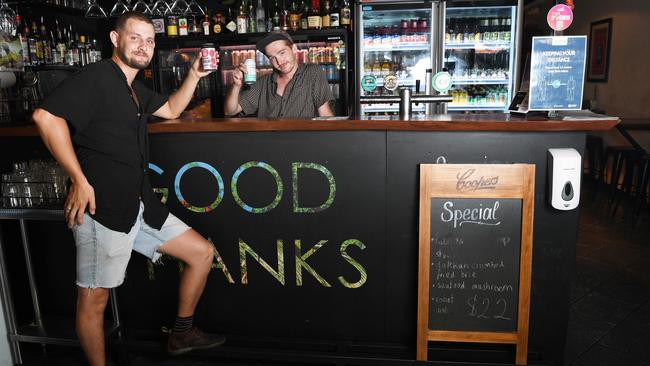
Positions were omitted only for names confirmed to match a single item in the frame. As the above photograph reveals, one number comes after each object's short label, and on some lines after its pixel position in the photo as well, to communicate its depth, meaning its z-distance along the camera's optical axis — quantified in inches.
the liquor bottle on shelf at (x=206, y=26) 205.3
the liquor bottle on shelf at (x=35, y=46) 185.8
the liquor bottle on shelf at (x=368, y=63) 203.6
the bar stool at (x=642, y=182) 193.8
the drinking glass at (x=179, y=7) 154.6
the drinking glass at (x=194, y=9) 155.7
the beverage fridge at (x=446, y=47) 191.3
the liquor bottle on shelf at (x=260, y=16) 204.7
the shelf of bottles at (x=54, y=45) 186.5
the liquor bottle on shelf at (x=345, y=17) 194.0
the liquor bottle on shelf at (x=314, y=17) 193.5
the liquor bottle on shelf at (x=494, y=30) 194.4
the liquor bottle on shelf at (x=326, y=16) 194.2
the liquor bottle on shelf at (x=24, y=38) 175.9
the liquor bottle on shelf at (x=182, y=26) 204.7
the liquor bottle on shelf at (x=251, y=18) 203.6
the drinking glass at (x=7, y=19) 140.8
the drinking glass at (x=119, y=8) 147.5
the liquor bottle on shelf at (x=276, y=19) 203.8
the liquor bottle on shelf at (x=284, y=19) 201.9
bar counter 92.9
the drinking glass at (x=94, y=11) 152.3
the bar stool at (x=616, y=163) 213.3
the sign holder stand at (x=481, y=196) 89.9
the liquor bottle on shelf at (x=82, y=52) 205.7
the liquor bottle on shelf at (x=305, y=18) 196.7
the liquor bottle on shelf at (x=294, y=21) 195.8
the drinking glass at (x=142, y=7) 154.3
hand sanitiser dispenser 87.4
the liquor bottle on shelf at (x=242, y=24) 199.8
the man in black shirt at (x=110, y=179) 76.0
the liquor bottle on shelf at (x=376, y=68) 204.0
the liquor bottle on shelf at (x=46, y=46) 193.0
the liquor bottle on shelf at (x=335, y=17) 193.8
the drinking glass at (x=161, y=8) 153.4
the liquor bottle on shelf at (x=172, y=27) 205.2
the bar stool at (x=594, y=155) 262.1
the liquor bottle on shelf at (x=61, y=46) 198.2
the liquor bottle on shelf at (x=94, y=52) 208.4
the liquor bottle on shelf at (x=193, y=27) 208.4
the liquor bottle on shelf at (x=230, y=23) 201.9
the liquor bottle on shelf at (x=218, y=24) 205.0
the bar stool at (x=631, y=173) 196.1
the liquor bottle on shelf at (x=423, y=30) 196.9
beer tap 105.0
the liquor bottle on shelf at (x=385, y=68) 203.6
